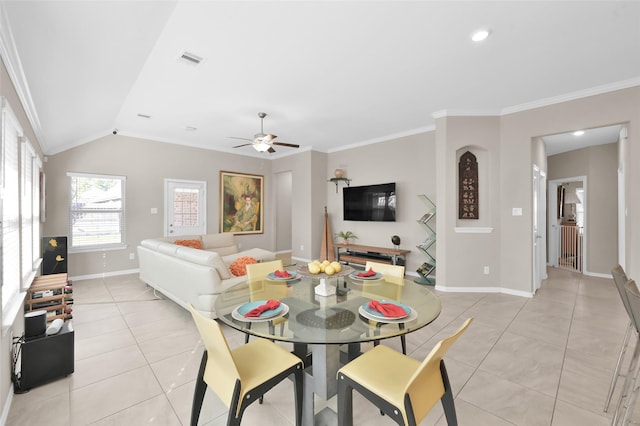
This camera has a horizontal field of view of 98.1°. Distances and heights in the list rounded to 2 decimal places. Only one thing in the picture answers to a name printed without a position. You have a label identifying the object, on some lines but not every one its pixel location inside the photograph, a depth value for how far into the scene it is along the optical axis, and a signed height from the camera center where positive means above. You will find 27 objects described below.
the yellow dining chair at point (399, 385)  1.15 -0.80
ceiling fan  4.12 +1.06
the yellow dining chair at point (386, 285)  1.89 -0.56
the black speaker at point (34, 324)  2.01 -0.82
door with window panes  5.88 +0.12
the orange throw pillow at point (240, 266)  3.51 -0.68
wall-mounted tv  5.55 +0.20
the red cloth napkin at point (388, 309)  1.45 -0.53
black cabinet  1.94 -1.06
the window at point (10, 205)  1.90 +0.05
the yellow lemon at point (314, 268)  1.82 -0.37
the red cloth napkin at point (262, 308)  1.48 -0.53
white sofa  2.96 -0.73
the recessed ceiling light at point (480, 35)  2.37 +1.54
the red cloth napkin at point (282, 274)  2.20 -0.50
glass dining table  1.36 -0.57
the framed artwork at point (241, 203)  6.70 +0.24
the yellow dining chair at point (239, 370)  1.23 -0.80
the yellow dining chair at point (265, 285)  1.84 -0.56
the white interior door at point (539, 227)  4.22 -0.26
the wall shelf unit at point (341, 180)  6.35 +0.75
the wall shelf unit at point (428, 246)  4.82 -0.61
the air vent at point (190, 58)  2.72 +1.55
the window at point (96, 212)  4.90 +0.01
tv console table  5.29 -0.88
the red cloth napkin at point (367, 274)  2.25 -0.50
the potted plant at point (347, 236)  6.23 -0.54
